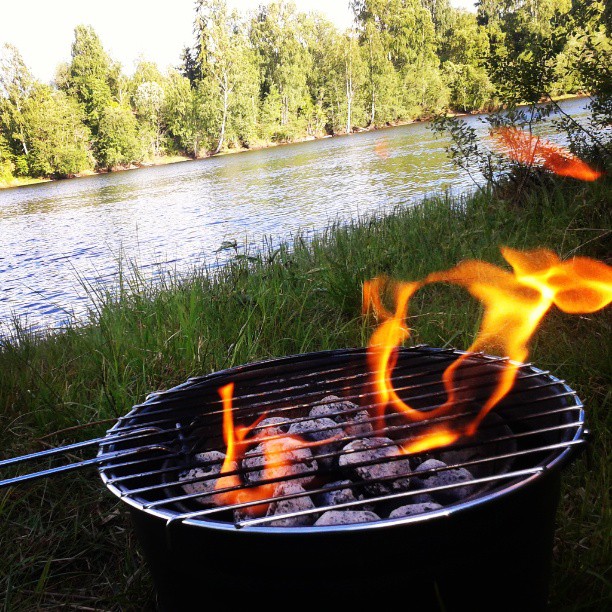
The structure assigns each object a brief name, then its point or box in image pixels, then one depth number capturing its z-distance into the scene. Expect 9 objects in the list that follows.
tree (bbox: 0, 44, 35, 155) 39.84
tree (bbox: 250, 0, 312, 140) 47.38
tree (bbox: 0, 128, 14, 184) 38.38
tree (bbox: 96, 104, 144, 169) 41.34
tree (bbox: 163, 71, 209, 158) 44.00
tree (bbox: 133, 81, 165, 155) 44.16
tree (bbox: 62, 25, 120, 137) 45.22
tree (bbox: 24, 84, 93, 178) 39.44
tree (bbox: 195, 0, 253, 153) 44.06
